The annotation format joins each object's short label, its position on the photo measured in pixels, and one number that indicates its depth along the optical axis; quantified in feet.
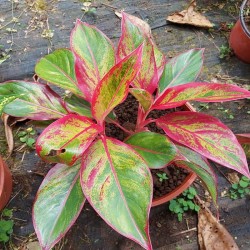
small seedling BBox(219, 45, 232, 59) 5.61
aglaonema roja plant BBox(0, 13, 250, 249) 2.57
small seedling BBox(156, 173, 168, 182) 3.90
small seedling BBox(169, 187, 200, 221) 4.24
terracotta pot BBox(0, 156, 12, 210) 3.79
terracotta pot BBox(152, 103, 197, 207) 3.67
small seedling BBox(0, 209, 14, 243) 4.01
